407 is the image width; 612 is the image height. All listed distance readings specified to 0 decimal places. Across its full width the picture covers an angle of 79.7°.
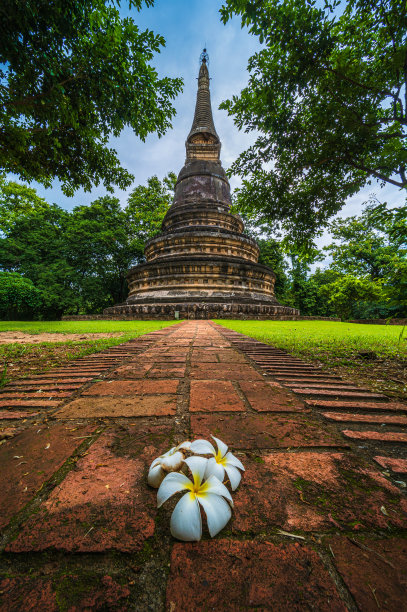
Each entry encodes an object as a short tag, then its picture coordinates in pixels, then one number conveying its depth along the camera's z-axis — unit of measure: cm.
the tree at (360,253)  1971
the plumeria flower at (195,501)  54
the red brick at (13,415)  120
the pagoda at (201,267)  1019
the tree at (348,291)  1493
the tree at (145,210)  2184
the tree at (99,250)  1891
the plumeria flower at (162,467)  69
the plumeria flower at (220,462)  66
